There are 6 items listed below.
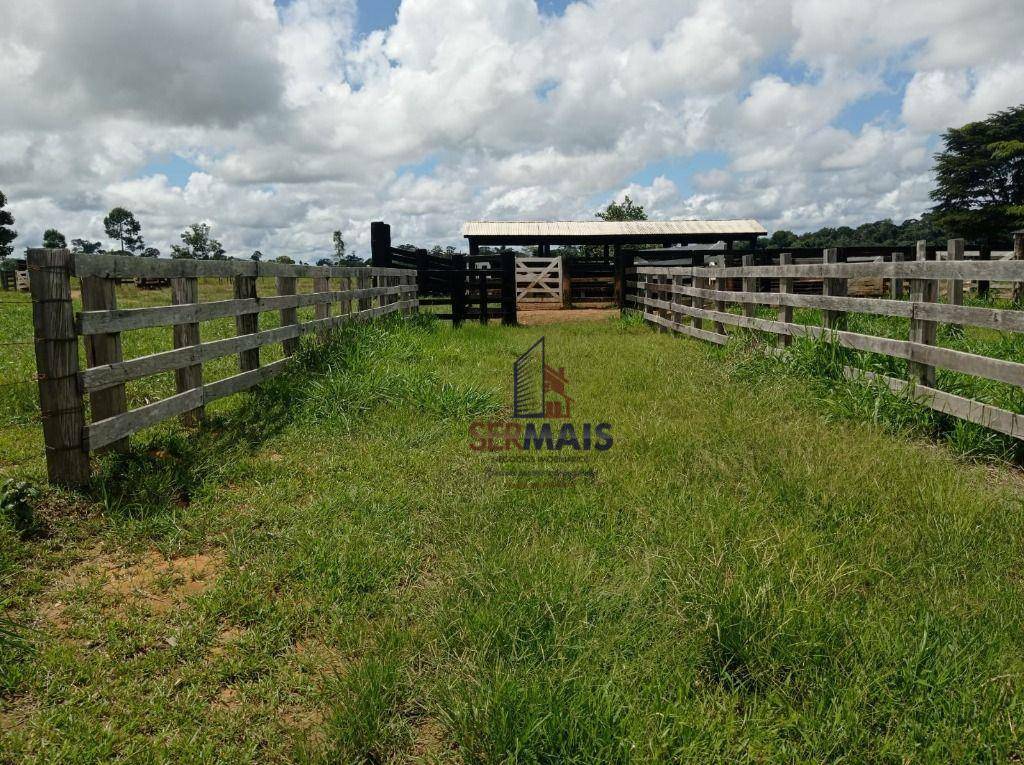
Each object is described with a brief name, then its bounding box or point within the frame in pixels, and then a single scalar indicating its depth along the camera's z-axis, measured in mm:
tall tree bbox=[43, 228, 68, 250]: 152000
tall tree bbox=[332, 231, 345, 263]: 137250
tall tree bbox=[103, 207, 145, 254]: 179875
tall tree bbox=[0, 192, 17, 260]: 72250
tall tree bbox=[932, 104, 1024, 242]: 47625
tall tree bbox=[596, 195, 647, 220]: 71188
